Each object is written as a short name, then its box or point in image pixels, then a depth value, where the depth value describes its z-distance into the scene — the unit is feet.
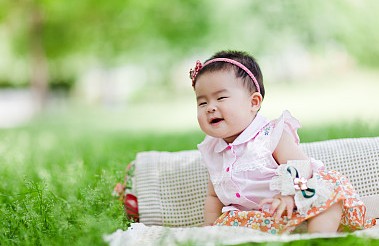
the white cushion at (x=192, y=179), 10.25
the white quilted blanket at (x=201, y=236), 7.41
